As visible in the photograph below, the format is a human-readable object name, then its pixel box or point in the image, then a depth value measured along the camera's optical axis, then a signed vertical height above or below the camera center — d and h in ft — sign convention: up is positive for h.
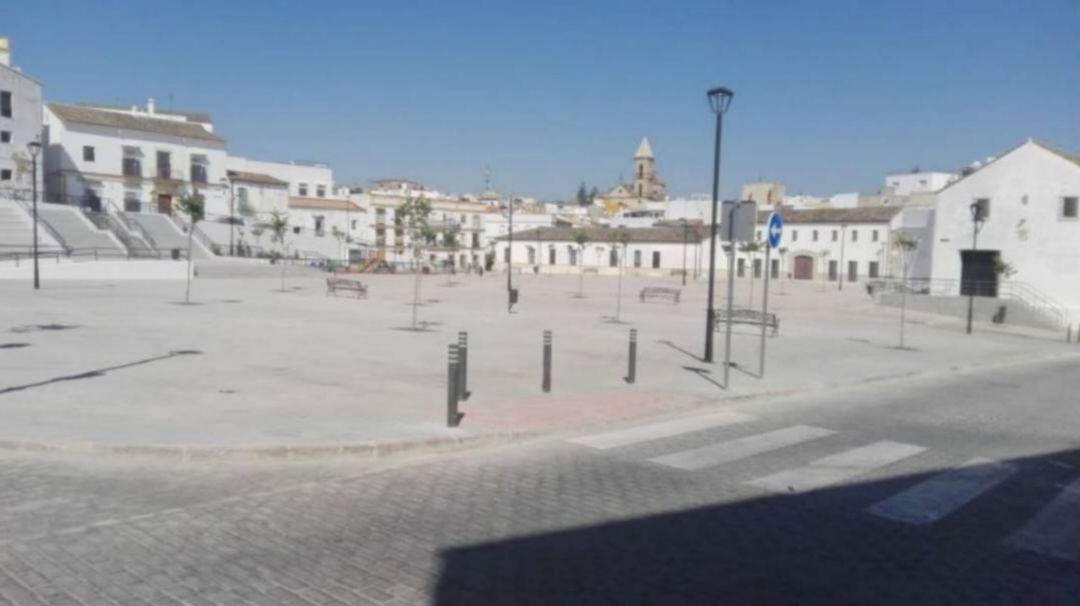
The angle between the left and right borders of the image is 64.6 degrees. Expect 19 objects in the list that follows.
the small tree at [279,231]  211.00 +2.65
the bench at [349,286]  116.98 -6.00
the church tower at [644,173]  472.81 +43.95
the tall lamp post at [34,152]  109.09 +10.65
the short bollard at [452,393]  32.73 -5.62
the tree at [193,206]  162.50 +6.68
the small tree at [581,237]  246.45 +3.81
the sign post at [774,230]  45.14 +1.38
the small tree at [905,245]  205.36 +3.52
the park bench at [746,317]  82.42 -6.26
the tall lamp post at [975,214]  102.47 +5.72
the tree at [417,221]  106.52 +3.02
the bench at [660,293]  137.28 -7.08
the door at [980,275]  153.69 -2.34
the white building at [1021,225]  145.38 +6.69
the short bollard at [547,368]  41.88 -5.87
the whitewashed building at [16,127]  180.14 +22.75
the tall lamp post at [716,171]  50.65 +5.22
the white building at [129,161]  203.10 +19.07
